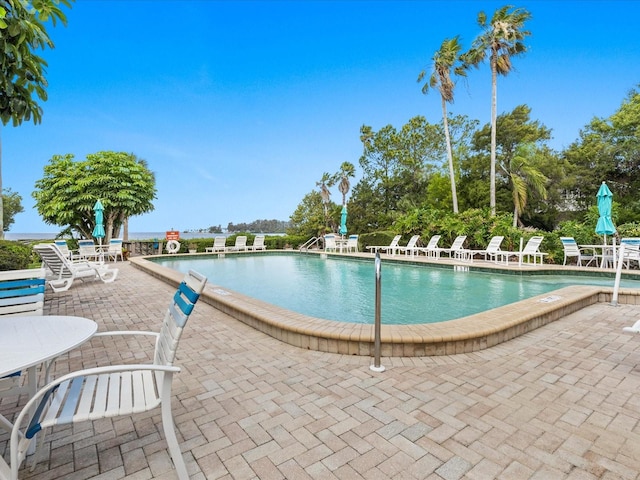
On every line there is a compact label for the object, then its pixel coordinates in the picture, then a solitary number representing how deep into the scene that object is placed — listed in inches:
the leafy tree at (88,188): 715.4
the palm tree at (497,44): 642.2
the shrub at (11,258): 251.8
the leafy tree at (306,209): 1075.2
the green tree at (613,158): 719.7
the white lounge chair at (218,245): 684.1
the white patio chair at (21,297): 89.9
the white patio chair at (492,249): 442.3
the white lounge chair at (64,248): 442.8
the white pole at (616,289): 182.7
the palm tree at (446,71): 714.2
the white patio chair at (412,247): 538.0
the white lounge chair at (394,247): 569.6
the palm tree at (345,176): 1041.5
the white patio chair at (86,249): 478.0
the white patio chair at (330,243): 659.4
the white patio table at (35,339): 54.3
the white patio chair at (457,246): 488.1
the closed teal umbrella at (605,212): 356.0
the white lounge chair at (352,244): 631.2
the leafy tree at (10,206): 1307.8
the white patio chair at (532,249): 397.7
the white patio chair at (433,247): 514.4
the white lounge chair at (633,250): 191.5
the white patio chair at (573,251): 394.9
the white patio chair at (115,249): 538.6
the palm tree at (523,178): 712.4
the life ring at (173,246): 670.7
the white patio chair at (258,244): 731.9
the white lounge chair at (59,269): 249.4
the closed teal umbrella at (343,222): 691.4
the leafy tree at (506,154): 806.5
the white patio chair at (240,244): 715.7
